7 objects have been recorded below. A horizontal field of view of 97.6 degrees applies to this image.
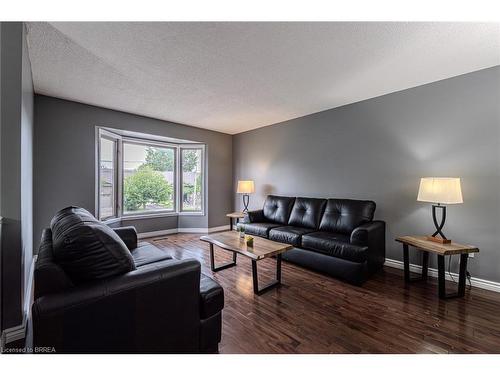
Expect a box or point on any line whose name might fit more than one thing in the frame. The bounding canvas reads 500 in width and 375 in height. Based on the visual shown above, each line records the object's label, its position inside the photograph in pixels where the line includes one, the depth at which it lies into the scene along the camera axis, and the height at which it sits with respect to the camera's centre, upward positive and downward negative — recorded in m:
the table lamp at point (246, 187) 4.70 -0.03
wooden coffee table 2.26 -0.69
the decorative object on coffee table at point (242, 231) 2.83 -0.60
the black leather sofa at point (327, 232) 2.52 -0.66
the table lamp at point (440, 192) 2.24 -0.04
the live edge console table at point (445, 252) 2.13 -0.63
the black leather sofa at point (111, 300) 1.03 -0.61
